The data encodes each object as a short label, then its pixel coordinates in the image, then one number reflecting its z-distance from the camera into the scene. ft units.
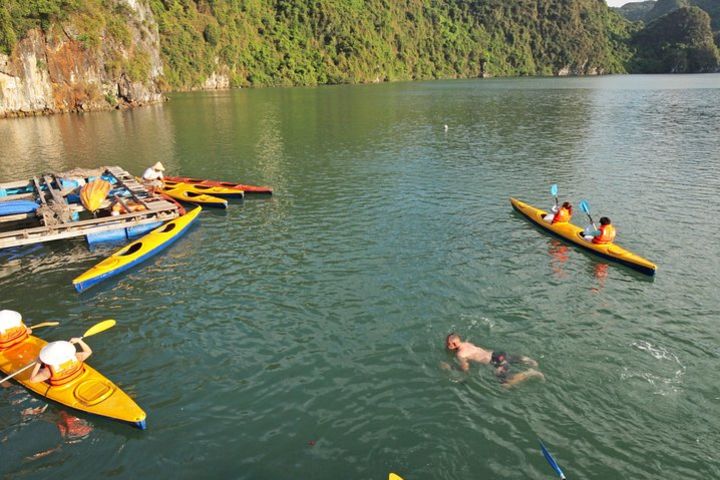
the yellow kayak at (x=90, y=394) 34.58
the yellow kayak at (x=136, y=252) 56.34
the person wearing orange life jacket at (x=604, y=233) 64.39
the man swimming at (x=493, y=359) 39.93
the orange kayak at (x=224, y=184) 93.20
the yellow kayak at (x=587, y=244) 59.31
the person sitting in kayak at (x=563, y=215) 71.46
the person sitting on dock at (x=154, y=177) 91.61
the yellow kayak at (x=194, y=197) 85.87
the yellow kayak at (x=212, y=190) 90.12
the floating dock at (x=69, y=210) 66.52
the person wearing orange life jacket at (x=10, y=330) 42.09
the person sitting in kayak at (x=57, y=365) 36.55
